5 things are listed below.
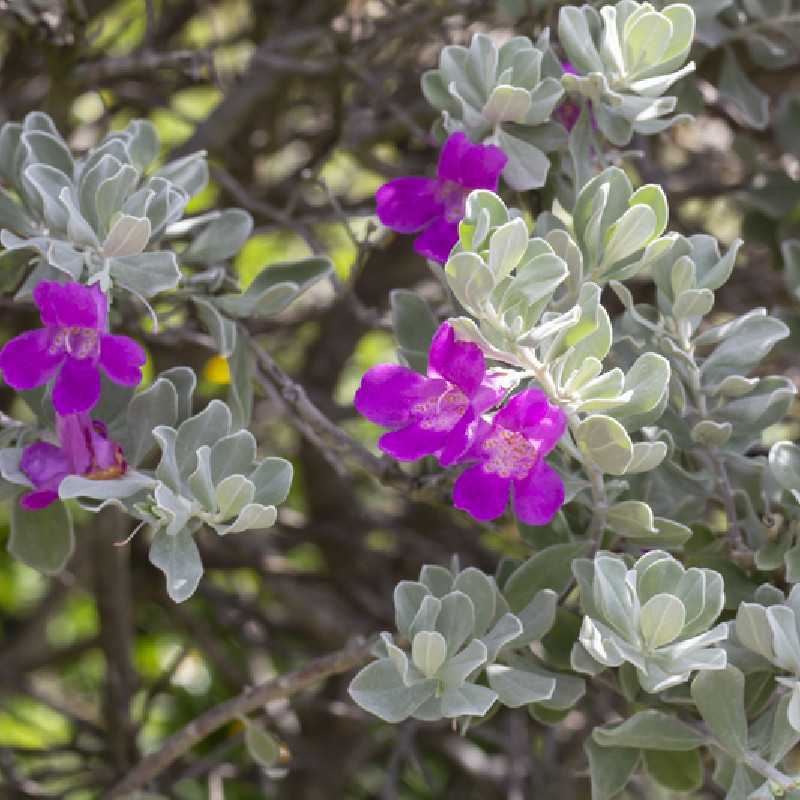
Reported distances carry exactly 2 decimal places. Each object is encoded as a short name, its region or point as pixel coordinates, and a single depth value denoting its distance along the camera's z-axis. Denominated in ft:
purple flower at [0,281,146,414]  1.90
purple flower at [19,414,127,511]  1.94
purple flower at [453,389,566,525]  1.84
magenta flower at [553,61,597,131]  2.07
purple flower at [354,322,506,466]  1.85
